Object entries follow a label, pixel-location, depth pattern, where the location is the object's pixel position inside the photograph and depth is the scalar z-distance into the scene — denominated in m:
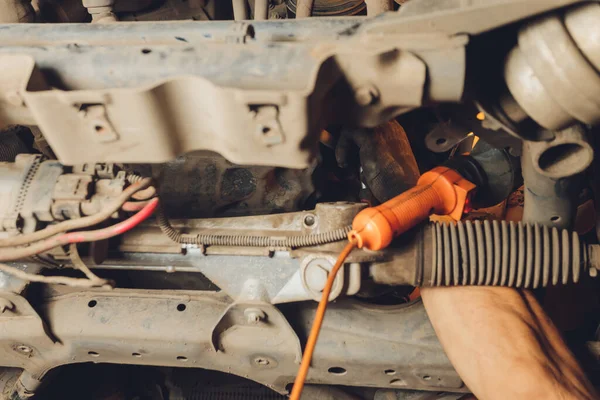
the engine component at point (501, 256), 0.68
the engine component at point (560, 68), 0.48
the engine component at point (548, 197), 0.69
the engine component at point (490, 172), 0.82
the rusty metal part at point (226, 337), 0.85
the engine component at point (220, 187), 0.93
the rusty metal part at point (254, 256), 0.75
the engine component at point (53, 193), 0.76
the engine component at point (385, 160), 0.89
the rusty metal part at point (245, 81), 0.53
